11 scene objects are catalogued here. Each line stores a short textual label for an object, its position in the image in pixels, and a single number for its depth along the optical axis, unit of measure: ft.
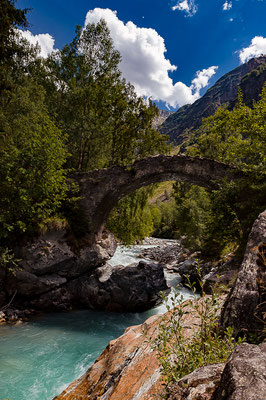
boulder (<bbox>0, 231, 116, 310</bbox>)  32.55
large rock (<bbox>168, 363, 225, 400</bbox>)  4.34
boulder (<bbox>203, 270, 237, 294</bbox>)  27.09
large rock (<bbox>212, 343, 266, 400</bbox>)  3.34
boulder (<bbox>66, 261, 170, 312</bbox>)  36.37
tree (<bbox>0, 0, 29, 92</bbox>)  28.37
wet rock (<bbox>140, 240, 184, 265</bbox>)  81.30
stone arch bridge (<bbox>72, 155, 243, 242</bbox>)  41.14
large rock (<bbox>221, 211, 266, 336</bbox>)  8.32
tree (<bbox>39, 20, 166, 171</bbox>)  44.39
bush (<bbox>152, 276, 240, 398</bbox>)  5.76
